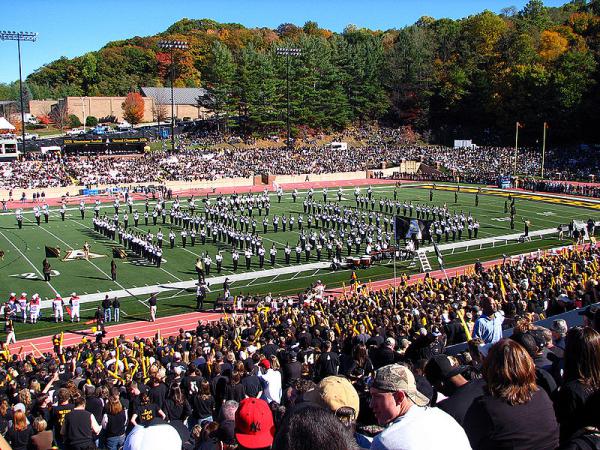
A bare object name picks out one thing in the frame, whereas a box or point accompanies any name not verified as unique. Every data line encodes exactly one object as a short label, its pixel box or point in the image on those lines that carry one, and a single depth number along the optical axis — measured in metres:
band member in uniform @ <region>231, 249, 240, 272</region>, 27.41
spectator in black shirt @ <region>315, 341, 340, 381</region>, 8.62
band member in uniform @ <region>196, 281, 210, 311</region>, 22.11
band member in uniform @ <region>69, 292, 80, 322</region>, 20.84
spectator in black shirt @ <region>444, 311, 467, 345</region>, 10.48
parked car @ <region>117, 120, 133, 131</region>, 87.50
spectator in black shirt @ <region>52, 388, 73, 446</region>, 7.11
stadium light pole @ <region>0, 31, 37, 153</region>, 55.34
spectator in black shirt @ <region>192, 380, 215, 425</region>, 7.52
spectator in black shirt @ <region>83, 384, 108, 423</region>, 7.51
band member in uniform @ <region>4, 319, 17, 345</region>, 18.62
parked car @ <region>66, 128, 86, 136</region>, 81.64
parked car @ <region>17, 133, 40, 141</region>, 75.48
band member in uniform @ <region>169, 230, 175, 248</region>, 31.97
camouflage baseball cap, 3.49
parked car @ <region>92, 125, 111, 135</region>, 81.47
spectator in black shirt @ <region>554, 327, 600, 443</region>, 3.79
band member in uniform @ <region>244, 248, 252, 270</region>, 27.53
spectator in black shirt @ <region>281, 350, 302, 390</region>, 8.43
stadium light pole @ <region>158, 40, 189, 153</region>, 62.75
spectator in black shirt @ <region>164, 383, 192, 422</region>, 7.44
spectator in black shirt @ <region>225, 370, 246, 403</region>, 7.56
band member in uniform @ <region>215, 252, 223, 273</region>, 27.04
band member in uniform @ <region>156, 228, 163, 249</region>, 30.91
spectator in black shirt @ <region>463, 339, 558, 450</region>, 3.53
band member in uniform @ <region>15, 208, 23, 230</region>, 36.81
